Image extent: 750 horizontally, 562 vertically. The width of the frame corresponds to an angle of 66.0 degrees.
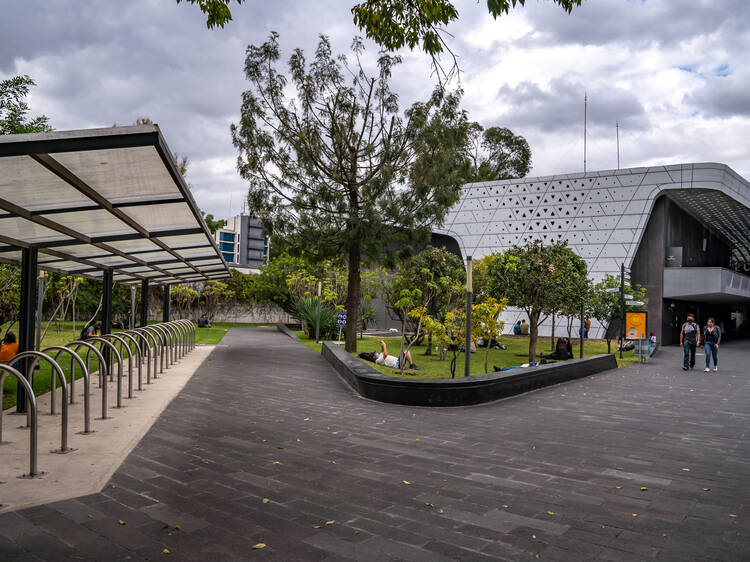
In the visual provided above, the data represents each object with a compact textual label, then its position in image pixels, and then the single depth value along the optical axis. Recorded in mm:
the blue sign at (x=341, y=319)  19516
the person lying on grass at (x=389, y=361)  14855
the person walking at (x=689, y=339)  16109
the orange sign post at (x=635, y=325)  20609
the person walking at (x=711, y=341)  15992
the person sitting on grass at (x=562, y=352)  19156
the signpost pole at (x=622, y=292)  19370
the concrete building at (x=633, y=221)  31516
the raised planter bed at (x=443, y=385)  8664
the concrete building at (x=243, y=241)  111000
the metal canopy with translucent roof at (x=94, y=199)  4289
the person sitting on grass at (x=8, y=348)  10516
